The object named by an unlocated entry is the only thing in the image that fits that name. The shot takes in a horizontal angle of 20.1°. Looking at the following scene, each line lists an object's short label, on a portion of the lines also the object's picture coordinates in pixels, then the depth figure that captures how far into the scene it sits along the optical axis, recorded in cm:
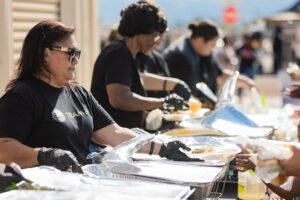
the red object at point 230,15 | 2400
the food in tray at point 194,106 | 629
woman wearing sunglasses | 362
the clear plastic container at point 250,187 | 399
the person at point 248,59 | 1611
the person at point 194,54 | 751
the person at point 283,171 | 293
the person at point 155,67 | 667
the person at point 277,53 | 2482
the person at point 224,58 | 1438
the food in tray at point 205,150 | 397
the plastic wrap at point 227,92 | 589
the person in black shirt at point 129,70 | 524
